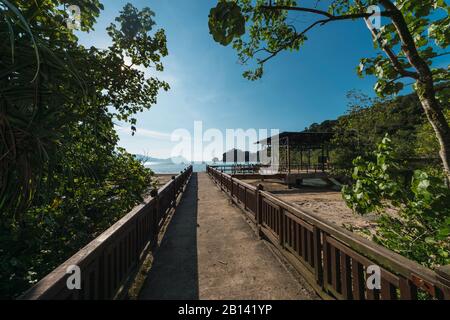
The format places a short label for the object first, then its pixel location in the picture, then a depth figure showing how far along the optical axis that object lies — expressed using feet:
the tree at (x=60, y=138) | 5.59
